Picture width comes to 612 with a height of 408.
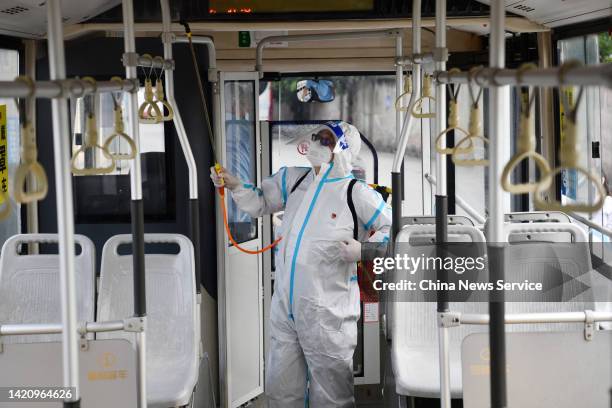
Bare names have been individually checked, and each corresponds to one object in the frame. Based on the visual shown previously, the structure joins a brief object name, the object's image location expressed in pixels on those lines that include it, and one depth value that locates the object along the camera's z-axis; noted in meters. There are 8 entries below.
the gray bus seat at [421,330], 4.25
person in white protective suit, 5.05
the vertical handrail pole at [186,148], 4.27
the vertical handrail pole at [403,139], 4.34
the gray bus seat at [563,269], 4.21
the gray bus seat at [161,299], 4.49
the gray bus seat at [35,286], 4.43
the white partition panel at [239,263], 5.83
